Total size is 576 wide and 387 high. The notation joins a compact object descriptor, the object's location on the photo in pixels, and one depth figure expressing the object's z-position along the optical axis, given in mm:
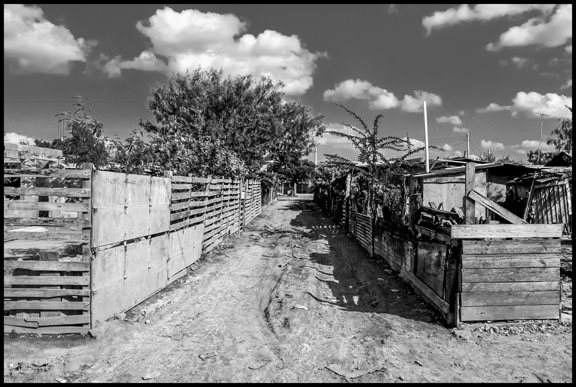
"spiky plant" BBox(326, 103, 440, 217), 12727
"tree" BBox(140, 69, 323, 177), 20625
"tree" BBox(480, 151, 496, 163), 45328
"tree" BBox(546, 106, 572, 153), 18453
